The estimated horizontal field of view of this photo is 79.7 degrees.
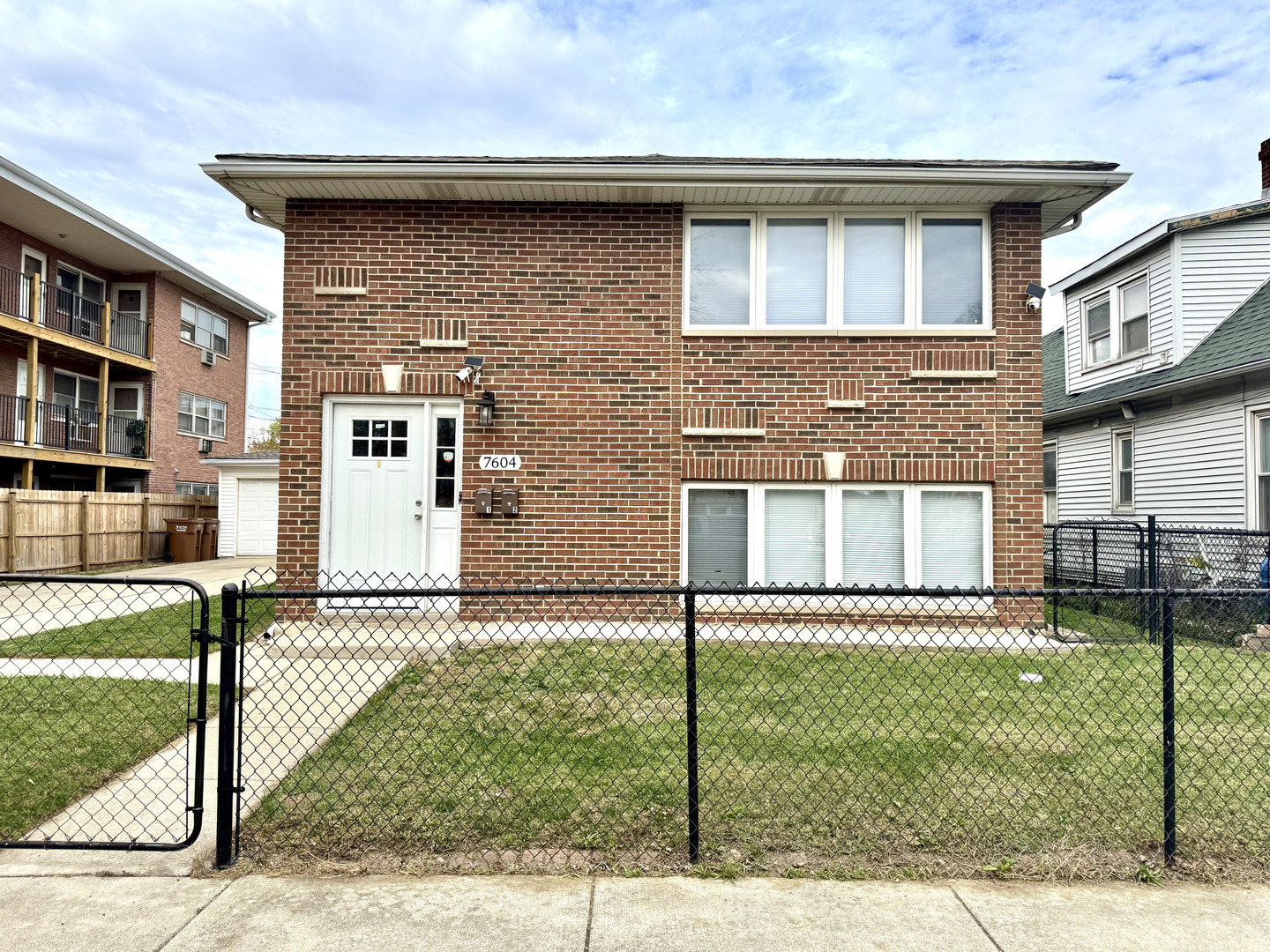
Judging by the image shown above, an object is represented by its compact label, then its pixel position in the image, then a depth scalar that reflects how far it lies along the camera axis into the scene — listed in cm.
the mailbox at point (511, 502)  814
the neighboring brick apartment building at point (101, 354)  1775
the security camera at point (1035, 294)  814
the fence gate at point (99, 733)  360
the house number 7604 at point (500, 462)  821
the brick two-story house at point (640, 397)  819
